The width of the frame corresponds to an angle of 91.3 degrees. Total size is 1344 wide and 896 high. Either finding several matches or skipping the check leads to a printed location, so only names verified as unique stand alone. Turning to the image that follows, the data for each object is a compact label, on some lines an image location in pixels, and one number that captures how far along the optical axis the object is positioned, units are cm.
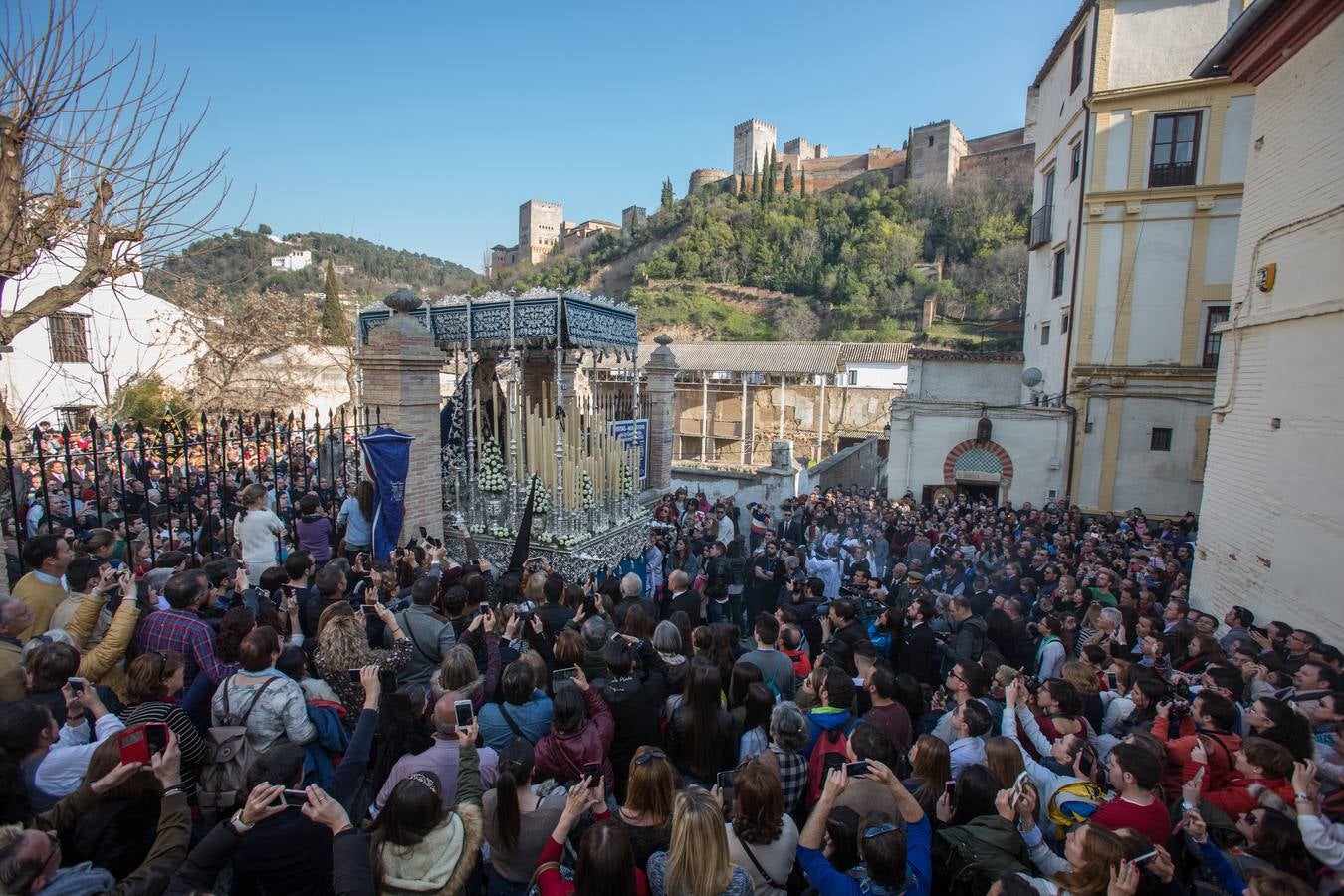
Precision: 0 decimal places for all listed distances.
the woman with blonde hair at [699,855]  208
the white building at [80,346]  1695
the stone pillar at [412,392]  635
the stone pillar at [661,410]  1103
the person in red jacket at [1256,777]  274
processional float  796
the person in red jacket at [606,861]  202
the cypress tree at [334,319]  2322
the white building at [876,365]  2988
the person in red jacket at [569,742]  286
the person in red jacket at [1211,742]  298
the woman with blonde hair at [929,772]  275
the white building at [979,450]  1384
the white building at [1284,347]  591
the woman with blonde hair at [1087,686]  363
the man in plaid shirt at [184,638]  307
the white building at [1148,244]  1298
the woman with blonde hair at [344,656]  323
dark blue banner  591
